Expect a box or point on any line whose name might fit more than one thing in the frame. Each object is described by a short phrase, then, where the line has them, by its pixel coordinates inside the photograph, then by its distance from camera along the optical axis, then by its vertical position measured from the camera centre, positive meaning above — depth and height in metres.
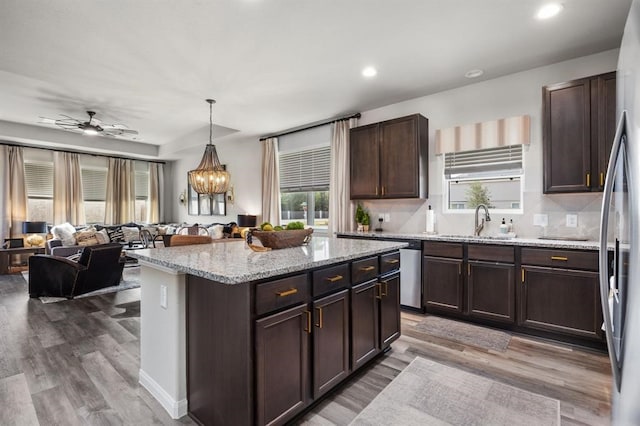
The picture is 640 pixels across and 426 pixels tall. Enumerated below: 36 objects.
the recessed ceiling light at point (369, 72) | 3.52 +1.57
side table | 6.15 -0.79
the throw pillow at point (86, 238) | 6.23 -0.47
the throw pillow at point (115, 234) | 7.23 -0.47
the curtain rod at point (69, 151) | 6.87 +1.50
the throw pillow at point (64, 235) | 6.10 -0.40
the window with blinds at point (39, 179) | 7.11 +0.80
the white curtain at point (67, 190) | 7.40 +0.57
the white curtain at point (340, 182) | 4.97 +0.47
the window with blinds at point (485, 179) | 3.68 +0.39
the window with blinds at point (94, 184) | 7.93 +0.74
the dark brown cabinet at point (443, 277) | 3.48 -0.73
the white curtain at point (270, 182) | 6.26 +0.60
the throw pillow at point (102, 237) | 6.51 -0.48
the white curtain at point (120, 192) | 8.25 +0.57
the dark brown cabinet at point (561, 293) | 2.76 -0.75
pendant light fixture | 4.47 +0.53
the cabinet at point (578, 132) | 2.86 +0.74
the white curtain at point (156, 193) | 9.04 +0.57
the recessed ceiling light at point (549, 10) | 2.41 +1.55
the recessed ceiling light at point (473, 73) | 3.56 +1.56
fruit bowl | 2.41 -0.19
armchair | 4.37 -0.81
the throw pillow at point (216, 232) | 6.76 -0.41
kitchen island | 1.58 -0.67
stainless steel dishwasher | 3.78 -0.76
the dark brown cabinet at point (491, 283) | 3.18 -0.74
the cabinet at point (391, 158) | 4.05 +0.72
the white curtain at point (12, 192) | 6.70 +0.47
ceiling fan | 5.27 +1.57
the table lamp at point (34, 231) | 6.52 -0.34
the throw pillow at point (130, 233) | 7.38 -0.46
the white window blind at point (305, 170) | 5.57 +0.78
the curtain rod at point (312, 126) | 4.99 +1.51
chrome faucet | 3.73 -0.10
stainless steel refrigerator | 0.81 -0.09
